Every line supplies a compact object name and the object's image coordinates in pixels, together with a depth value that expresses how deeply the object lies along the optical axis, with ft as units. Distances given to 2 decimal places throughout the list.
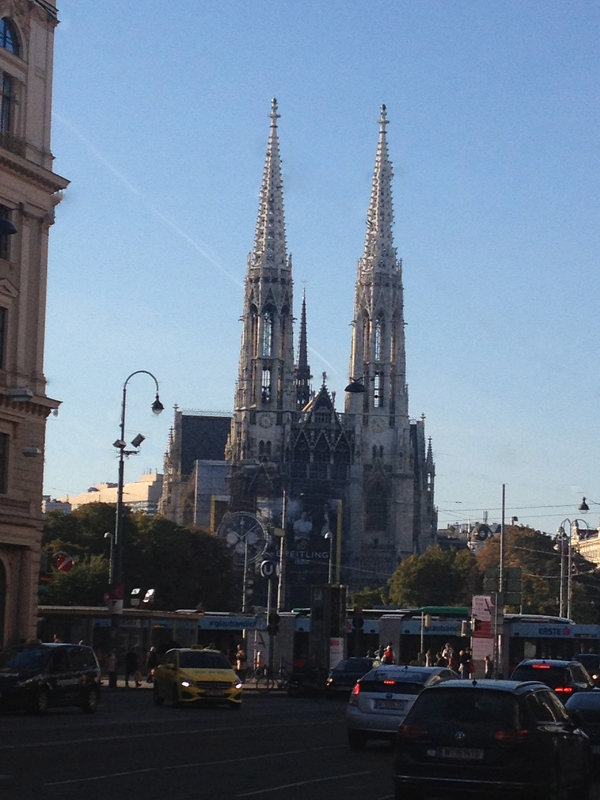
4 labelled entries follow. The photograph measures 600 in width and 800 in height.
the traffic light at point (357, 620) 218.79
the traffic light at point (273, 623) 206.39
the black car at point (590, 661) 187.62
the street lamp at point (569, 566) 315.78
